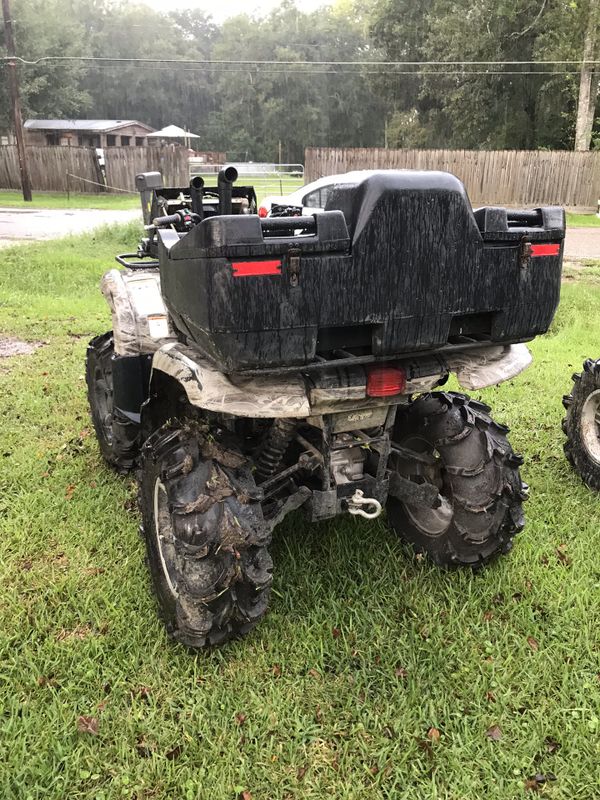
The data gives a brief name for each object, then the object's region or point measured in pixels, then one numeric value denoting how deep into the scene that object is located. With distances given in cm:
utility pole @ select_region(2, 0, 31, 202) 2261
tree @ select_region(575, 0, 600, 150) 2159
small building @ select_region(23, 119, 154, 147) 4253
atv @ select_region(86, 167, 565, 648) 207
